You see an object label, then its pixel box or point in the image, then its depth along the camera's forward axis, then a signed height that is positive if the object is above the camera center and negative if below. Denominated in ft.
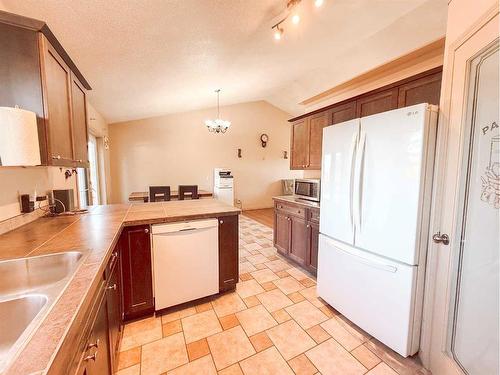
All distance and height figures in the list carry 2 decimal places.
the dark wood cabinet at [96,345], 2.37 -2.26
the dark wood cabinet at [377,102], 7.02 +2.44
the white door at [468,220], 3.54 -0.84
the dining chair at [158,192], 15.19 -1.43
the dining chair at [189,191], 16.28 -1.45
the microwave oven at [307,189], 9.23 -0.73
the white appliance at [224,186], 19.26 -1.21
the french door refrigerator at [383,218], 4.60 -1.07
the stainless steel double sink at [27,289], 2.41 -1.61
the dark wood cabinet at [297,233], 8.54 -2.62
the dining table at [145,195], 16.34 -1.86
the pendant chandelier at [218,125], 16.24 +3.57
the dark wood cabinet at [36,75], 3.72 +1.72
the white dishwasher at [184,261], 6.16 -2.64
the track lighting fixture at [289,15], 6.02 +4.72
